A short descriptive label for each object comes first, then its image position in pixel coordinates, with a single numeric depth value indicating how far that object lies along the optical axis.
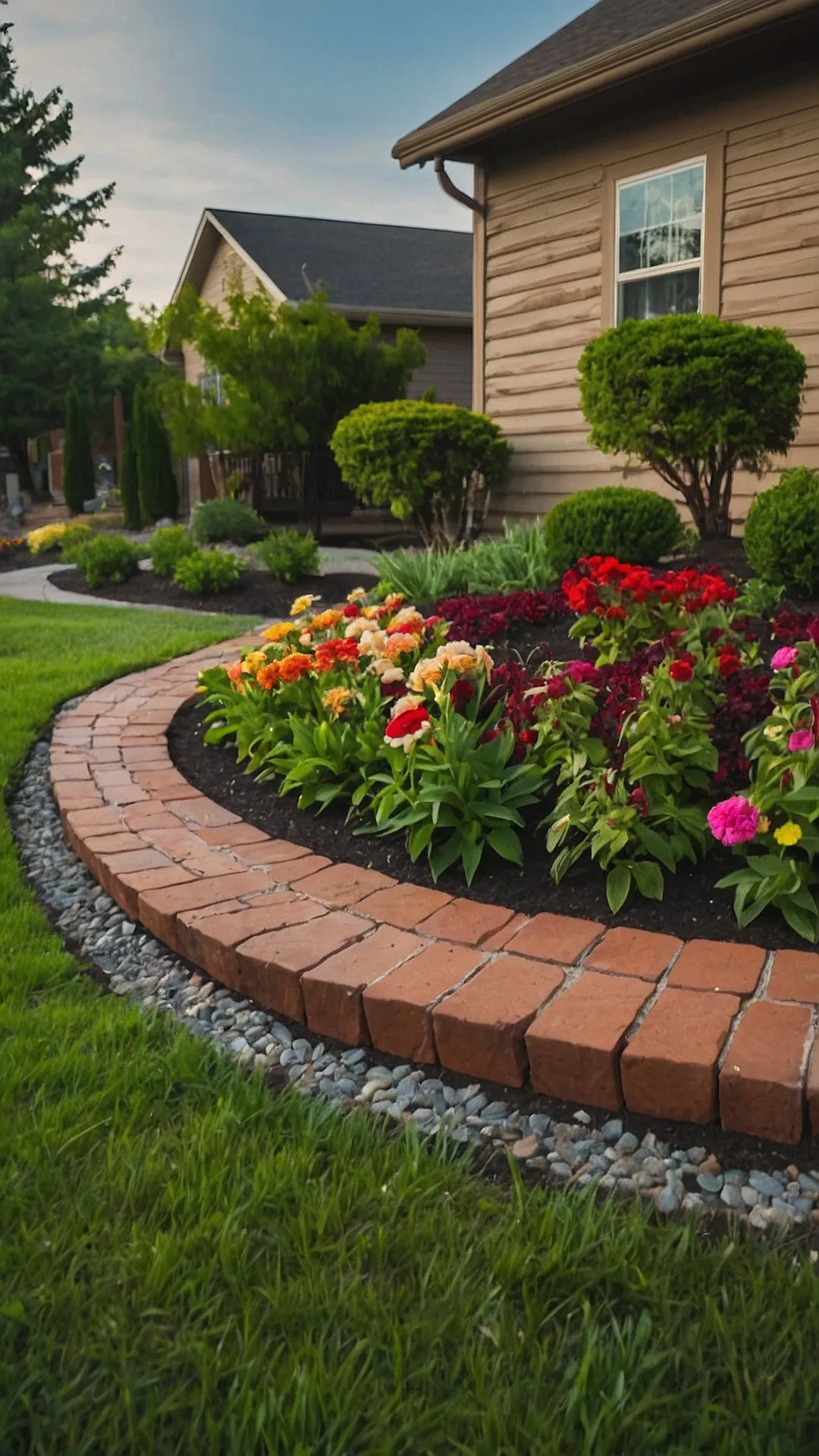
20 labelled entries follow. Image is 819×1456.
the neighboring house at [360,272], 13.97
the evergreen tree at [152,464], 15.27
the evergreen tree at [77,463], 17.95
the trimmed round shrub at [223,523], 9.70
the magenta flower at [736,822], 2.05
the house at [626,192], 6.27
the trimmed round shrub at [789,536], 4.12
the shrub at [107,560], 9.12
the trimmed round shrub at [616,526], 5.15
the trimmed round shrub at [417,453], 7.70
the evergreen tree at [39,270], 20.23
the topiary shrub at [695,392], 5.25
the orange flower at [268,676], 3.21
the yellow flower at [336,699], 3.00
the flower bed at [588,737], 2.23
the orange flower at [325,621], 3.72
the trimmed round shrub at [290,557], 7.64
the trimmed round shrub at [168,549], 8.77
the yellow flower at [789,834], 2.02
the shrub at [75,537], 12.58
